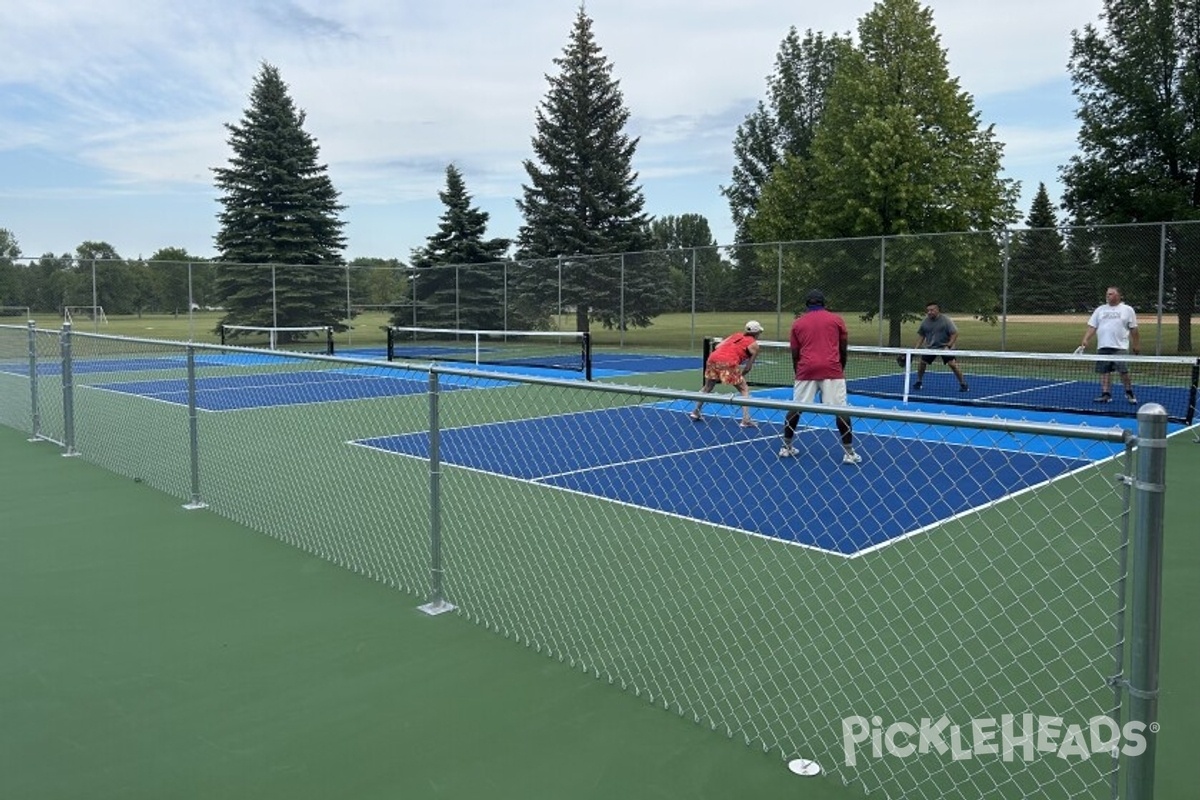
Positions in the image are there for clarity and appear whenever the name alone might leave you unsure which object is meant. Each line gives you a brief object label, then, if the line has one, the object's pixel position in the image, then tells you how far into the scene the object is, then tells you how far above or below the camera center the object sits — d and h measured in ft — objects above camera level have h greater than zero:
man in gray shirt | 57.98 -0.78
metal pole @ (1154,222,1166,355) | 63.05 +3.61
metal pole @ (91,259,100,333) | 93.15 +0.94
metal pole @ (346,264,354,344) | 113.42 +0.43
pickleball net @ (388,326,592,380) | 83.61 -3.26
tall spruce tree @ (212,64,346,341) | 130.52 +18.32
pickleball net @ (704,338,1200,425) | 48.20 -4.11
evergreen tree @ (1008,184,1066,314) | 71.20 +3.67
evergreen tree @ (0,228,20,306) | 90.38 +3.78
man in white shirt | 47.47 -0.42
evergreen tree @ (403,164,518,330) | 113.09 +3.07
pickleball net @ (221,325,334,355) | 107.55 -2.38
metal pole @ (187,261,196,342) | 98.32 +1.01
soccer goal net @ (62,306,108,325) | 93.15 +0.74
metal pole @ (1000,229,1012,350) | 69.51 +1.07
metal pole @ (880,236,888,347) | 76.74 +5.61
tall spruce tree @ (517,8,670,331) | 133.90 +22.01
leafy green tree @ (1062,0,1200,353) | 84.28 +19.06
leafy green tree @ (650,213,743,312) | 93.74 +4.13
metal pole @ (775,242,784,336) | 84.02 +3.23
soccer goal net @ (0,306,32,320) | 90.17 +0.72
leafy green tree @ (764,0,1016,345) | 97.50 +18.97
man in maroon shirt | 31.94 -1.19
